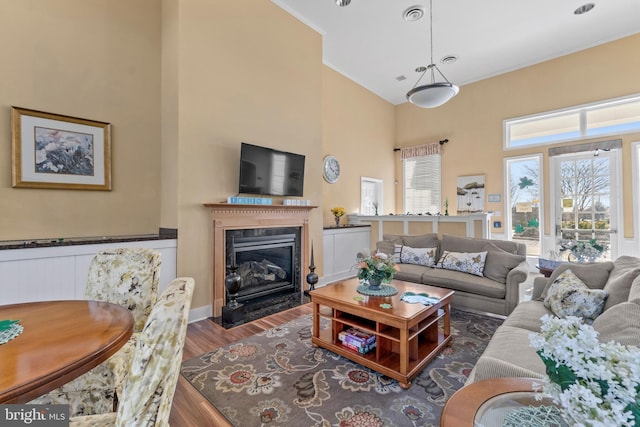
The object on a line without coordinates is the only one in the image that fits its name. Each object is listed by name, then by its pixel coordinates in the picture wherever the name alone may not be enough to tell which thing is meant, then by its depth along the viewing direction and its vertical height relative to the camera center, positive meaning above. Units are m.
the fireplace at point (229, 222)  3.32 -0.11
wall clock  5.36 +0.87
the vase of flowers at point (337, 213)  5.44 +0.01
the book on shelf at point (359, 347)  2.29 -1.13
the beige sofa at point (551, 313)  1.31 -0.61
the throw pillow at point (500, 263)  3.26 -0.61
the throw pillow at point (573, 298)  1.97 -0.65
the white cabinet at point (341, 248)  4.88 -0.67
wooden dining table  0.85 -0.50
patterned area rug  1.71 -1.24
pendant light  3.12 +1.39
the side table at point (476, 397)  0.93 -0.70
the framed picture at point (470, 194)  6.05 +0.43
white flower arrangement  0.62 -0.39
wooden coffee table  2.02 -0.96
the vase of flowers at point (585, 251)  2.90 -0.40
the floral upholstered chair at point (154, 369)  0.84 -0.48
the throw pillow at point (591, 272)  2.28 -0.51
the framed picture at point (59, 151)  2.59 +0.64
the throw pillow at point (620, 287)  1.84 -0.51
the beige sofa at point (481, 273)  3.10 -0.77
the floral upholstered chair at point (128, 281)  1.84 -0.45
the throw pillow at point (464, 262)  3.47 -0.63
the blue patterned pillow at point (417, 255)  3.93 -0.61
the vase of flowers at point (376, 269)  2.59 -0.53
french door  4.73 +0.28
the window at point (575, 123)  4.64 +1.66
